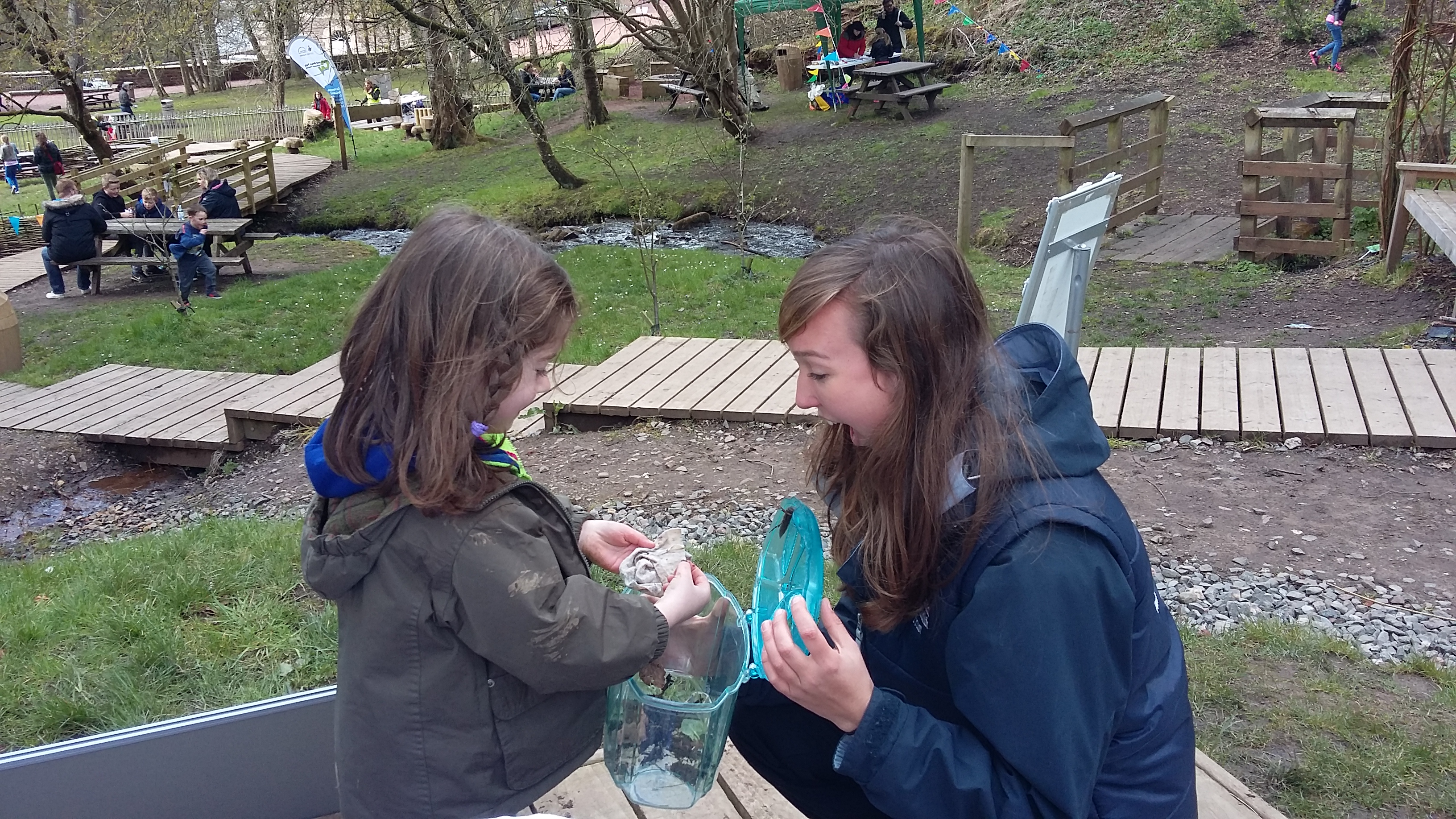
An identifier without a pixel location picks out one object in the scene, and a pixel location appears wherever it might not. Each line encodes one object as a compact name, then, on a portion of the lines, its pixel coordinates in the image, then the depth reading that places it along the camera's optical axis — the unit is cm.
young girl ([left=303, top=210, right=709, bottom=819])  162
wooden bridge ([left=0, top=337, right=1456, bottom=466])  520
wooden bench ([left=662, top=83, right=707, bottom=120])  2075
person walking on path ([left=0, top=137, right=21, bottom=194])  2358
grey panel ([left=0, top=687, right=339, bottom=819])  221
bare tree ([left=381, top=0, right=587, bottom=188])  1441
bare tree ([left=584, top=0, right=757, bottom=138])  1564
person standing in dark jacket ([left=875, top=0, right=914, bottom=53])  2034
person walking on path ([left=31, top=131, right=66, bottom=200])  2061
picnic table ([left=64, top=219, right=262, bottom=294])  1315
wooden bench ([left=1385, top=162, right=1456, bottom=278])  661
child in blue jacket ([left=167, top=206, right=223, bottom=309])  1231
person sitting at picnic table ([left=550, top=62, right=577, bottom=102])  2720
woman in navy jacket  141
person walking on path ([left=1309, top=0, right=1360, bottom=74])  1545
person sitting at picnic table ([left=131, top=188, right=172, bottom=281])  1362
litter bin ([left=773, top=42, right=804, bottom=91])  2322
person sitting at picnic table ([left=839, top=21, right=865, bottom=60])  2066
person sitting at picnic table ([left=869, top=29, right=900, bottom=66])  2019
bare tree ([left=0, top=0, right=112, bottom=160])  1647
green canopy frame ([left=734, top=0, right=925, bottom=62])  2056
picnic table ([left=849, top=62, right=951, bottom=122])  1808
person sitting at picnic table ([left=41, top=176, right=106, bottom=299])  1299
